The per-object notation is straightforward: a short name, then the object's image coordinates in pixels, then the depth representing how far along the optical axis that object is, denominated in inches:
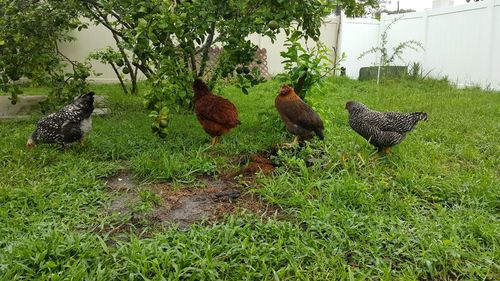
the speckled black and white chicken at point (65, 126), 162.4
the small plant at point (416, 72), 422.9
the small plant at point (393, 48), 448.8
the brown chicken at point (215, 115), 167.6
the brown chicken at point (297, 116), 158.2
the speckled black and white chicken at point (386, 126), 154.4
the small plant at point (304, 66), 182.7
